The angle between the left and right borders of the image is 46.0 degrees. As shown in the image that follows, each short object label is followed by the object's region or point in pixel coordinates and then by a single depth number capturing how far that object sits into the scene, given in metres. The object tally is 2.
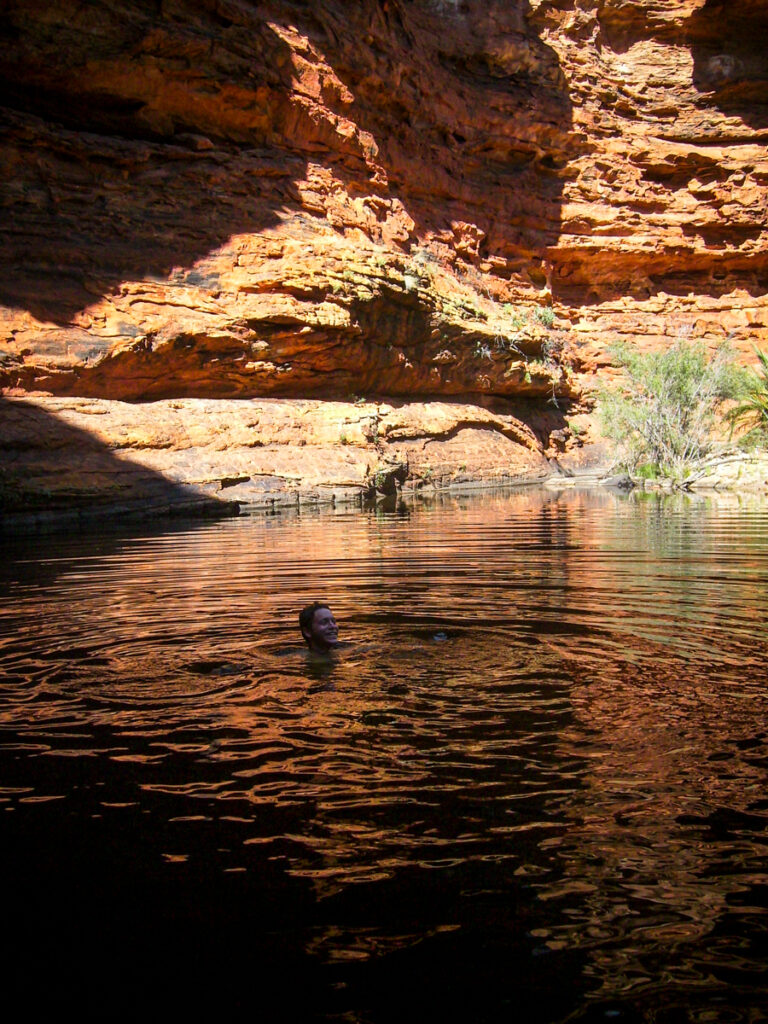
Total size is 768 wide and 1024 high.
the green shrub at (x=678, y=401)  26.28
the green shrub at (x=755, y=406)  27.23
